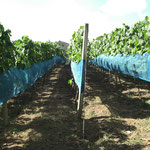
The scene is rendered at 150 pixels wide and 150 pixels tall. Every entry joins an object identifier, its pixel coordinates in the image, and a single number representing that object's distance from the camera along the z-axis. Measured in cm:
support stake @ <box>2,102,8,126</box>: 519
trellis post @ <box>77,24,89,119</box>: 552
